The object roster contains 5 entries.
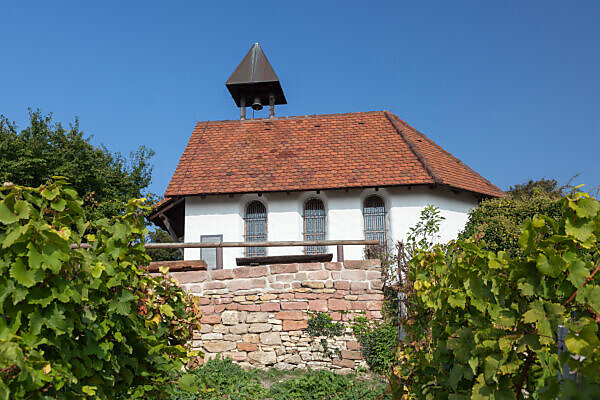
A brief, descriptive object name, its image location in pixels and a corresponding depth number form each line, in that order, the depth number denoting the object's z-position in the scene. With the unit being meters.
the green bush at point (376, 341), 8.44
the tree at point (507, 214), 10.87
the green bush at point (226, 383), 7.16
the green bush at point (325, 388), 7.29
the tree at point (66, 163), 21.47
